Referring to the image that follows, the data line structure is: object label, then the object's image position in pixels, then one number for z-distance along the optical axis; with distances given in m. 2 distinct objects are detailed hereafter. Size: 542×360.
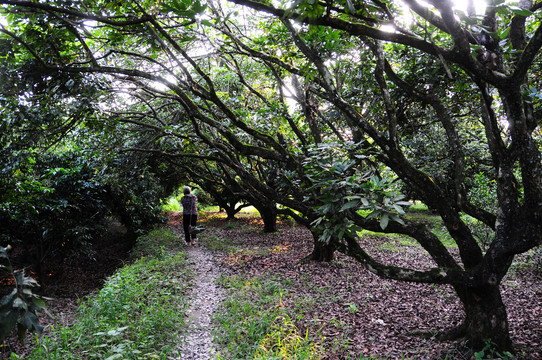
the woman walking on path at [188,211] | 11.29
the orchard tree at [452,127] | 2.96
